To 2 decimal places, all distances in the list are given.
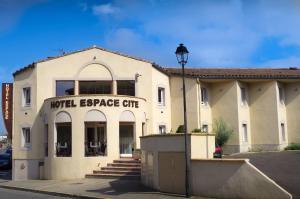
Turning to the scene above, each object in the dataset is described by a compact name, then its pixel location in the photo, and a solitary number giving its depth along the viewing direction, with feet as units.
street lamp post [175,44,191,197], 40.15
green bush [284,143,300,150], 82.01
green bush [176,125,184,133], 67.99
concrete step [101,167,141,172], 61.31
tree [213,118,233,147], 79.99
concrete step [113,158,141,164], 64.03
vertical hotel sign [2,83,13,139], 76.76
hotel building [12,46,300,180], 65.35
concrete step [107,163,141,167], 62.60
